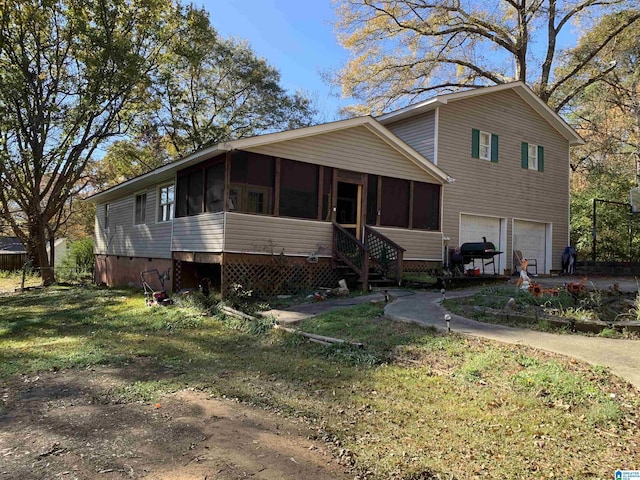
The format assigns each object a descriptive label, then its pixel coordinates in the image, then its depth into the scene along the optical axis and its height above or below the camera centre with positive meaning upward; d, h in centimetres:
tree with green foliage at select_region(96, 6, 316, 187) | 2602 +824
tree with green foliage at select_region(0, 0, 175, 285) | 1633 +618
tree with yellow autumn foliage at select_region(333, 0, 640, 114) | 2162 +1019
